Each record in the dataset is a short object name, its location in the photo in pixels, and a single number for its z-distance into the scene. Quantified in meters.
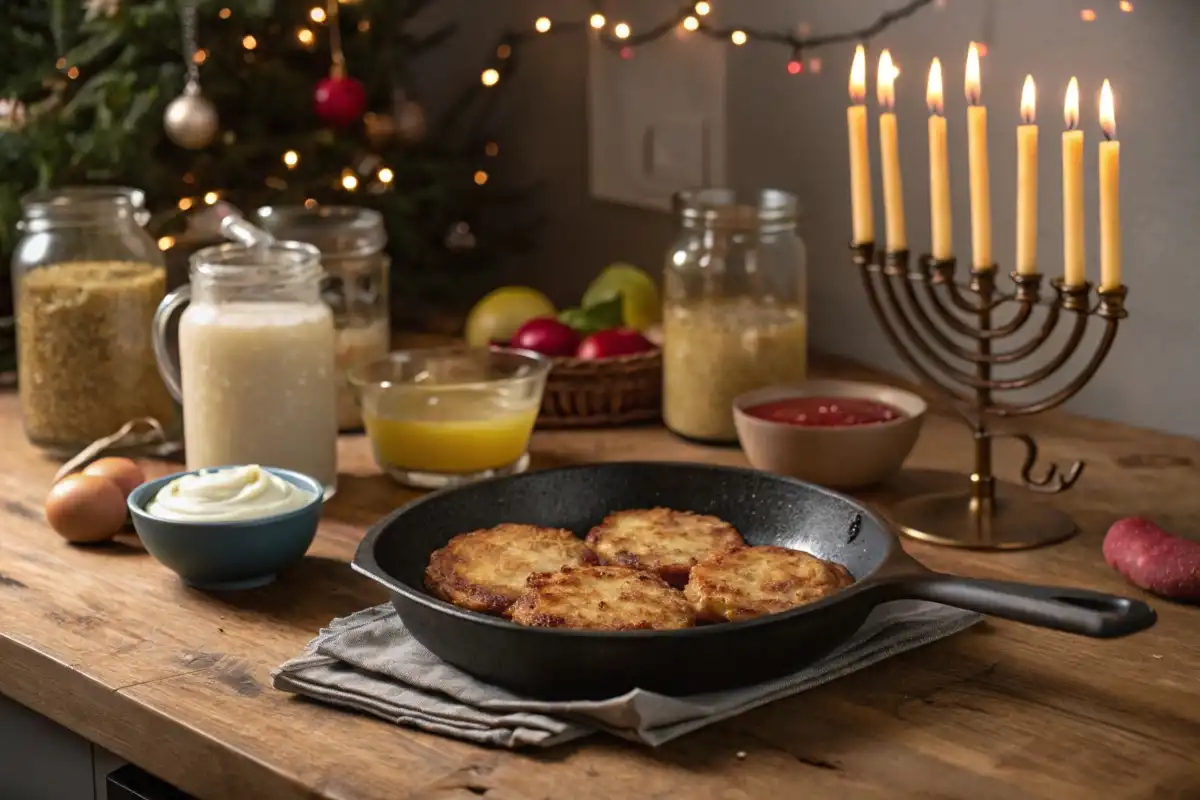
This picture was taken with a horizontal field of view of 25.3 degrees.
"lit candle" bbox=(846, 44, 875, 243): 1.44
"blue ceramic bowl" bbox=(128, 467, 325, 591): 1.35
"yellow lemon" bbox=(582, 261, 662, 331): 1.80
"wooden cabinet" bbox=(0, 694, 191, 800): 1.27
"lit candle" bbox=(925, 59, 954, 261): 1.39
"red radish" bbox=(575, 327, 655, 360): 1.67
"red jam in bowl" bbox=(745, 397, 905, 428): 1.53
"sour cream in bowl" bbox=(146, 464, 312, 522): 1.36
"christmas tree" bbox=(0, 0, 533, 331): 1.75
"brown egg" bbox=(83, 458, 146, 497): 1.46
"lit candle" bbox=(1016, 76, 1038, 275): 1.37
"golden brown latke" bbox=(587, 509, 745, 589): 1.33
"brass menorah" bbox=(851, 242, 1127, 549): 1.38
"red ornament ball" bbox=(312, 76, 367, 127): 1.84
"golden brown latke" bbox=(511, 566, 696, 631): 1.23
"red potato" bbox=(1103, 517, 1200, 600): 1.33
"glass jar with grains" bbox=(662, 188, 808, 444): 1.60
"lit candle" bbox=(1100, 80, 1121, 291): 1.34
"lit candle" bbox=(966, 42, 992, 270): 1.39
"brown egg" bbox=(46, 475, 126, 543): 1.43
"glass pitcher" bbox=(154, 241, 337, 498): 1.48
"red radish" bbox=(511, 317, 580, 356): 1.69
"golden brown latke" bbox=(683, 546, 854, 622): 1.26
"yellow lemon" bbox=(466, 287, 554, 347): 1.78
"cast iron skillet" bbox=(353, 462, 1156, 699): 1.18
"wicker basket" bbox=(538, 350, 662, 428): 1.66
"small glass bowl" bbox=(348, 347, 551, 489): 1.53
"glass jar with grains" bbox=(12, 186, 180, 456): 1.58
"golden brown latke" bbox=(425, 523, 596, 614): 1.28
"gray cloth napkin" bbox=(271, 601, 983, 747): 1.19
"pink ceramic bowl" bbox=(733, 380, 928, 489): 1.49
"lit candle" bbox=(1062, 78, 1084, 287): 1.35
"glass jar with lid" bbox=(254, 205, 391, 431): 1.65
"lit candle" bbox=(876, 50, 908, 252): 1.44
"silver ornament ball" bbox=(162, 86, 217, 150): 1.74
